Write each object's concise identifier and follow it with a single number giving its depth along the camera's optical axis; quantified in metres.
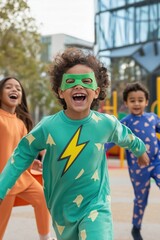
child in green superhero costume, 2.94
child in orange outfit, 4.14
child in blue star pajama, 4.73
